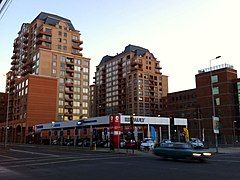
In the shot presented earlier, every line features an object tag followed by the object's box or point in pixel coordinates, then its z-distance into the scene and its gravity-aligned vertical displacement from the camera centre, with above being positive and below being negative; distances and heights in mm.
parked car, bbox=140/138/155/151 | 31745 -3321
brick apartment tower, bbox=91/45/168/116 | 102840 +17174
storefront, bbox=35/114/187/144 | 33536 -992
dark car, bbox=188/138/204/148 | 34862 -3288
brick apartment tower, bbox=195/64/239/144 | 66479 +6643
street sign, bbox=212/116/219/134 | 29002 -459
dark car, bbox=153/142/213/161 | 16956 -2324
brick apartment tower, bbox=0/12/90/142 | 72465 +15627
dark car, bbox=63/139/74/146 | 46556 -4318
